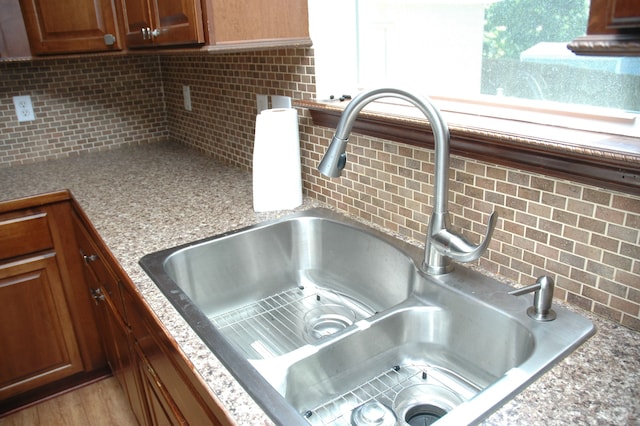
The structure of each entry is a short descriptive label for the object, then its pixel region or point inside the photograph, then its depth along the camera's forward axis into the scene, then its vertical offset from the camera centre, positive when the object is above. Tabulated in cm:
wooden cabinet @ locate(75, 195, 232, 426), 93 -68
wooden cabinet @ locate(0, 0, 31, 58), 185 +12
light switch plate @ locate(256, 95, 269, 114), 175 -16
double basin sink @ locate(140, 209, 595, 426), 88 -58
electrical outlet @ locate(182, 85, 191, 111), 234 -18
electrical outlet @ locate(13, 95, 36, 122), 221 -18
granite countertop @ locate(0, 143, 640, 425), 73 -47
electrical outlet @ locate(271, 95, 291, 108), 163 -16
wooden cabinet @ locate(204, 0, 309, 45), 130 +9
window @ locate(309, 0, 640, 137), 100 -4
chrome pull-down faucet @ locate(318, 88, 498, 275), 96 -22
